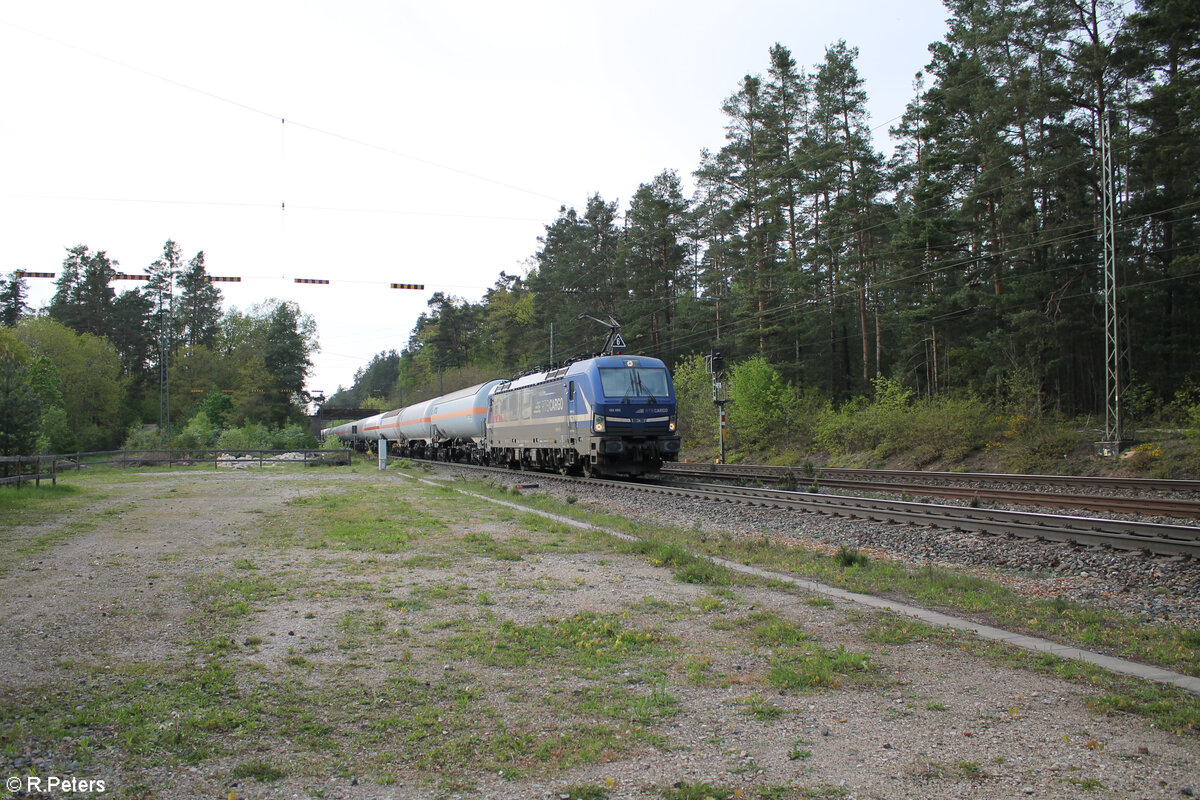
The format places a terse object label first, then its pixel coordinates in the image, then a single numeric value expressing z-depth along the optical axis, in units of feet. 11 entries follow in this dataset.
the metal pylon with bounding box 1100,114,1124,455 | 59.41
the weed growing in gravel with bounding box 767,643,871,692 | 15.92
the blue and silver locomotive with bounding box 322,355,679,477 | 67.41
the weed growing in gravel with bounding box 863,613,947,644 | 19.19
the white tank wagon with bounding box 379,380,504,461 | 110.63
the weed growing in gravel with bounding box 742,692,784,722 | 14.06
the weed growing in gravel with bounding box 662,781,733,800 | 10.87
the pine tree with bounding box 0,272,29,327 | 219.61
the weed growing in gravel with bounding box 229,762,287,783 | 11.32
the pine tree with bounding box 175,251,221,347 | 271.69
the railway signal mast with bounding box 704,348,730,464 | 82.79
